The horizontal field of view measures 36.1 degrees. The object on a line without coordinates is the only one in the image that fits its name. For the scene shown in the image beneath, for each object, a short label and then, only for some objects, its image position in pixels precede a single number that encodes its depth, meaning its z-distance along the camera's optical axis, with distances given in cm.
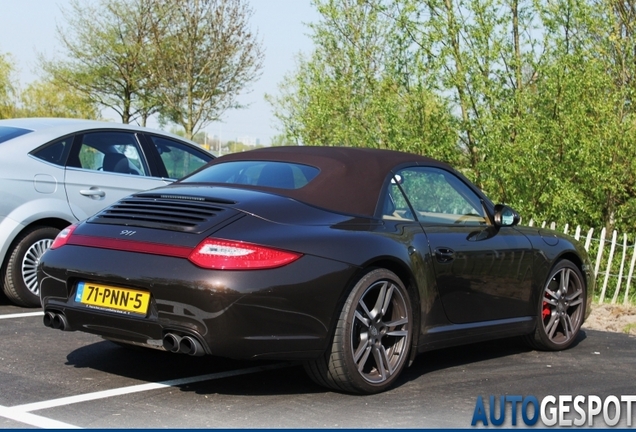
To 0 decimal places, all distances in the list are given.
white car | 848
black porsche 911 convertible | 505
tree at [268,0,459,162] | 1487
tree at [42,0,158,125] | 4100
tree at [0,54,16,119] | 5753
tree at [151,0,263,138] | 3516
